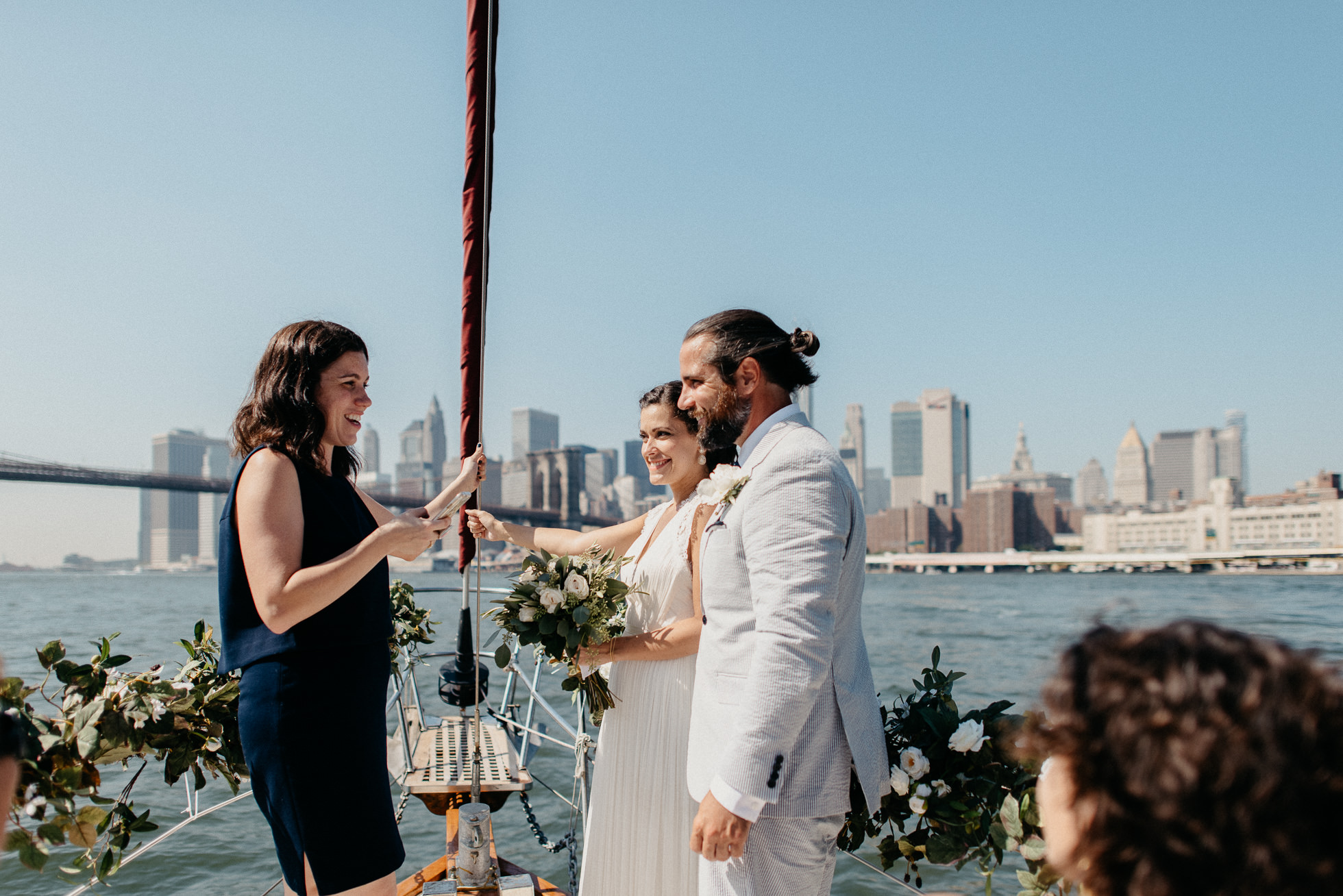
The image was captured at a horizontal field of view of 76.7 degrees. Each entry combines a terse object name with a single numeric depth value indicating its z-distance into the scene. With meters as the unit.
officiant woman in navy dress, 1.77
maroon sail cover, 2.43
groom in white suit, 1.62
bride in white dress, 2.43
